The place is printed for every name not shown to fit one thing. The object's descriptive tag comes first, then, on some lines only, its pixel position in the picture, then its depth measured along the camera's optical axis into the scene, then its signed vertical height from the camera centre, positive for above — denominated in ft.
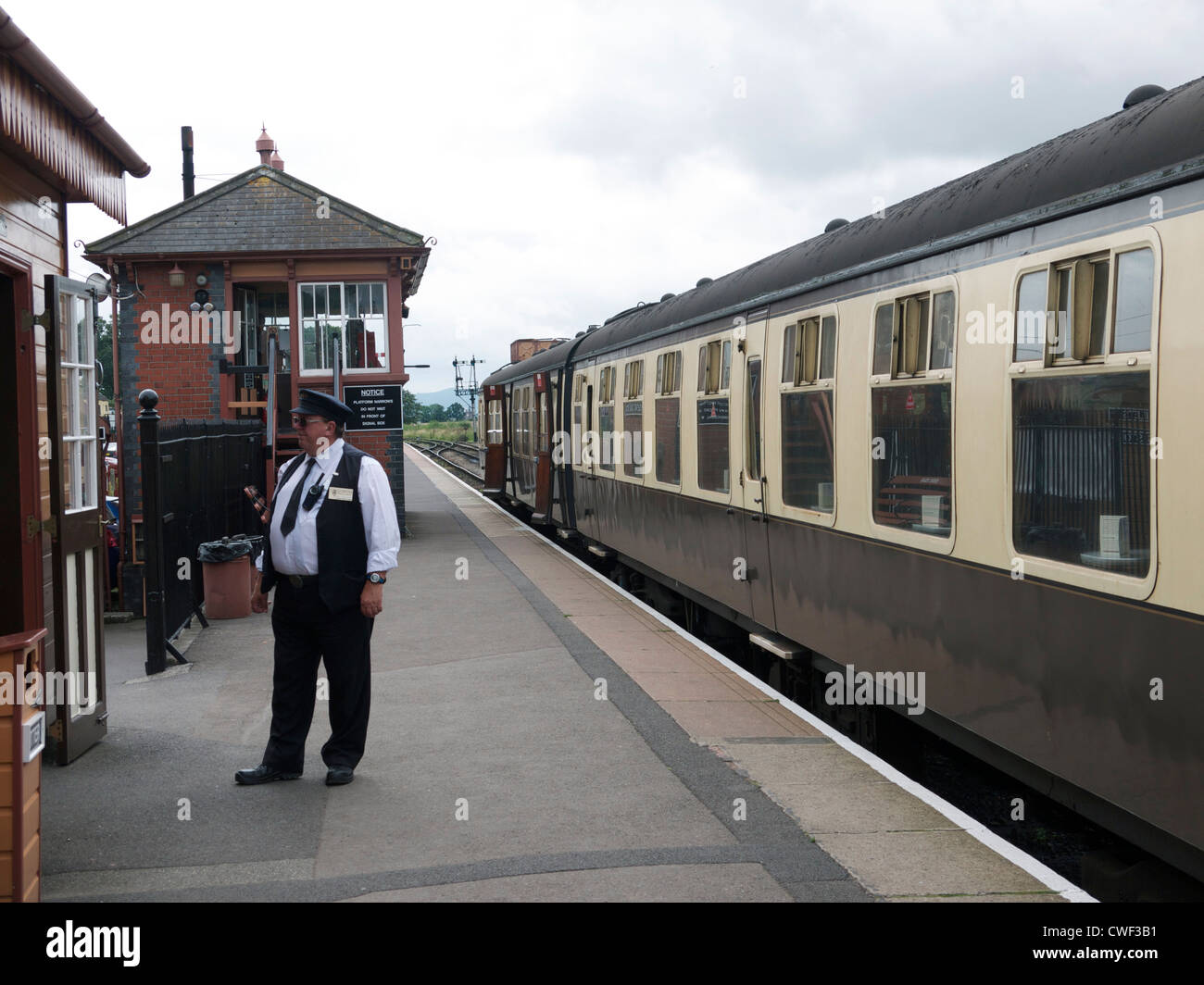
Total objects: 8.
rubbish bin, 37.55 -4.49
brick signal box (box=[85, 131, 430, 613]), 66.54 +7.11
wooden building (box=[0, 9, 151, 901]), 18.66 +0.85
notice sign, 65.72 +1.21
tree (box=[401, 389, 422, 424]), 468.34 +6.50
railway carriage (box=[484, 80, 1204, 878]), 13.32 -0.52
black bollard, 30.71 -1.79
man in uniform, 19.16 -2.27
